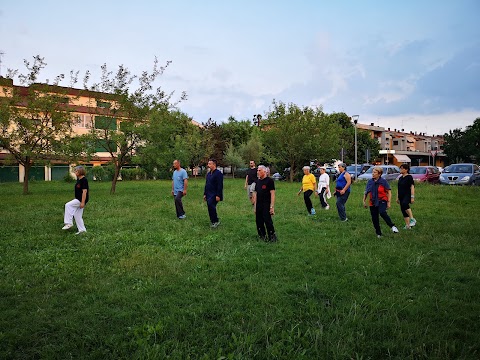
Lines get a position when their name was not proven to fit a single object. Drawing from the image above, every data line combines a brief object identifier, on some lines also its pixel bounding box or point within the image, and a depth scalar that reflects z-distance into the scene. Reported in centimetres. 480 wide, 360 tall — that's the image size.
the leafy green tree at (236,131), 5434
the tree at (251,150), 4819
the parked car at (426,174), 2495
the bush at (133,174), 4316
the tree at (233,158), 4684
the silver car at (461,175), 2270
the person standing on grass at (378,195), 865
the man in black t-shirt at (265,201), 804
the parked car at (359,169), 3350
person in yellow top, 1208
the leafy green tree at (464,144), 6278
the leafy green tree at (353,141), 5589
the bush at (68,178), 3675
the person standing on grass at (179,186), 1130
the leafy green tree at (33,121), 1983
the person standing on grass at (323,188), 1274
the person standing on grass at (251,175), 1233
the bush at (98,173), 3947
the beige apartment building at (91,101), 2050
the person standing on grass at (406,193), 937
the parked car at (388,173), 2630
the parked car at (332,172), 3491
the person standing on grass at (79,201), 880
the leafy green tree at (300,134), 3180
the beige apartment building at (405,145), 7762
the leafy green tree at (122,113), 2109
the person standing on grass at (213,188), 984
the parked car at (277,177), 3850
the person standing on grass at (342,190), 1076
